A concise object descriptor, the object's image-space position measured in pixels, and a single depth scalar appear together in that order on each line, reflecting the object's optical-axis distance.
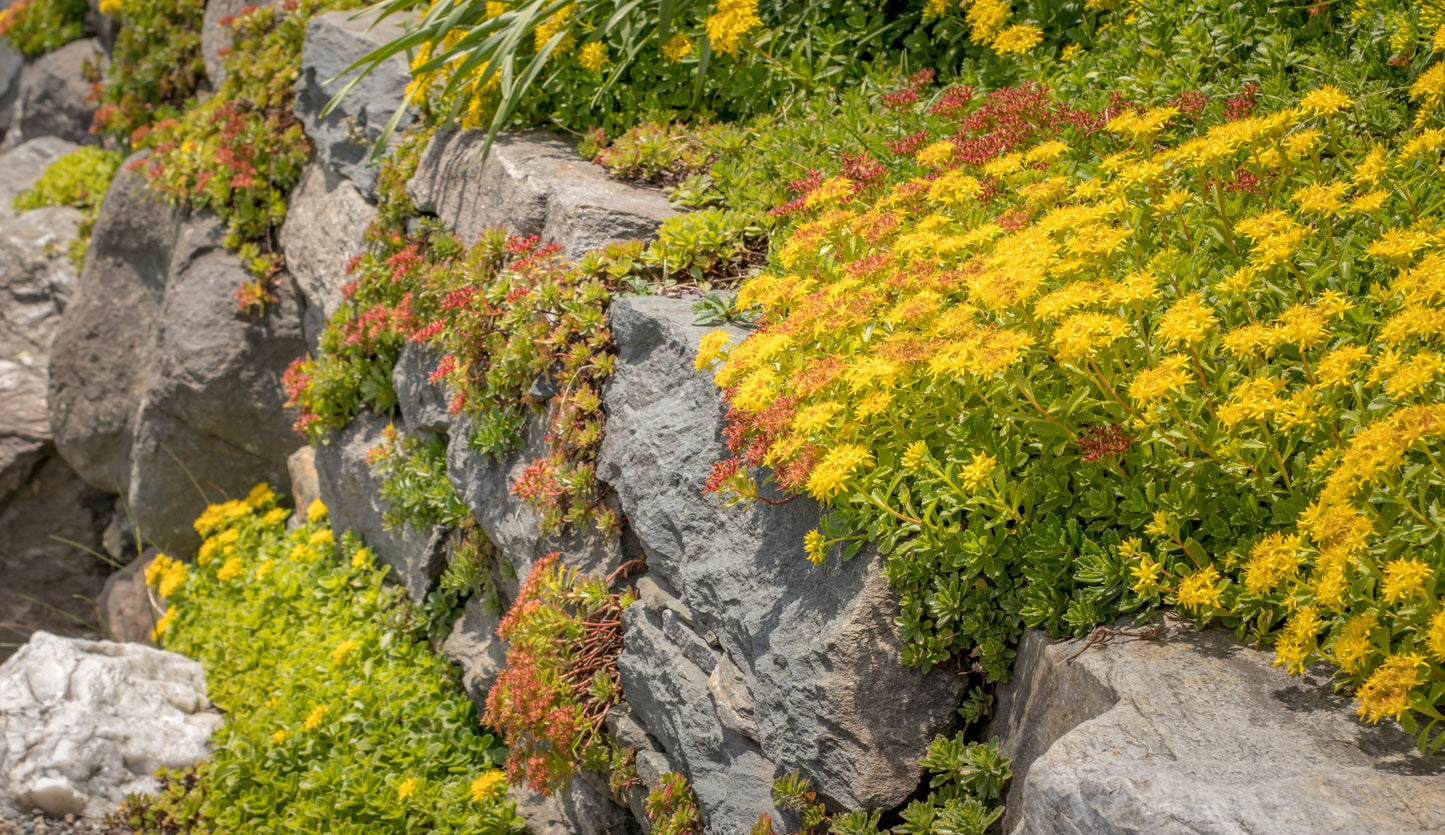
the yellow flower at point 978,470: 2.05
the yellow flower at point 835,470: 2.14
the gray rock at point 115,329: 6.48
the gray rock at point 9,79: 9.48
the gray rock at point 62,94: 8.66
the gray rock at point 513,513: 3.43
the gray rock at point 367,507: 4.52
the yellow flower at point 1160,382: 1.84
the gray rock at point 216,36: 6.93
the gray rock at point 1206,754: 1.52
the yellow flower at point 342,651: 4.38
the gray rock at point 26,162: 8.29
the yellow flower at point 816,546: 2.32
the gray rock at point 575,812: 3.35
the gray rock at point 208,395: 5.77
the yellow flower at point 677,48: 4.21
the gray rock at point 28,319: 7.06
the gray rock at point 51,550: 7.10
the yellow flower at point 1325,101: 2.28
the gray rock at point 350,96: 5.35
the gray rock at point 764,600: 2.33
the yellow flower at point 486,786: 3.64
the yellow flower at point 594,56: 4.36
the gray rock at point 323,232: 5.30
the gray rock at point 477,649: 4.02
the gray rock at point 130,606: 6.18
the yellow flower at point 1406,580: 1.54
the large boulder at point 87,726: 4.29
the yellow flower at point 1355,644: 1.59
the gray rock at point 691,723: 2.65
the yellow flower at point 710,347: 2.68
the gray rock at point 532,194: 3.81
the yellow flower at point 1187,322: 1.85
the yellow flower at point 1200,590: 1.83
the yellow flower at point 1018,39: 3.53
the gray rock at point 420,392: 4.33
